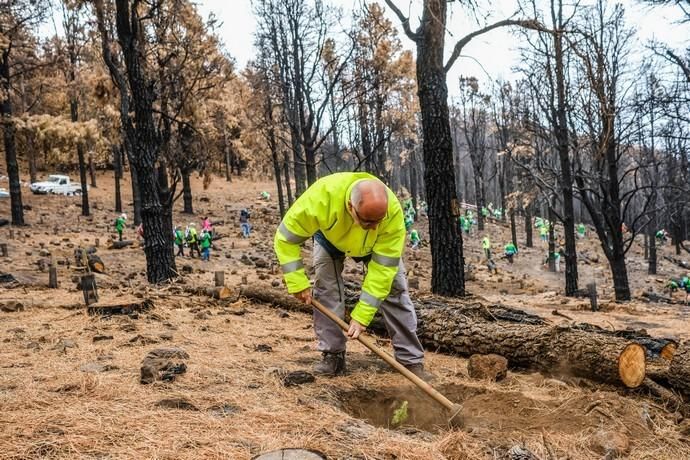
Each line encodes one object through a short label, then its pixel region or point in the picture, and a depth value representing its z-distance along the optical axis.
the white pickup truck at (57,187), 27.41
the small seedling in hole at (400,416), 3.66
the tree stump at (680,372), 3.50
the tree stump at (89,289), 6.40
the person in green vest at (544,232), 29.50
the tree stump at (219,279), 8.06
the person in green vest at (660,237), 35.70
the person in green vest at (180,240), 16.84
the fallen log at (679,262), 29.33
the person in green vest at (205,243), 15.56
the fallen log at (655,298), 14.40
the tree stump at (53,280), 8.38
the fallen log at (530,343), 3.78
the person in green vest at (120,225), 17.30
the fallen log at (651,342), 4.01
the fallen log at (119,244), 16.55
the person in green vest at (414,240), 21.68
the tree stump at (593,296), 8.51
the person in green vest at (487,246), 19.92
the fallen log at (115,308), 5.83
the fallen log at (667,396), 3.45
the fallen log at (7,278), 9.15
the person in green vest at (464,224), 28.97
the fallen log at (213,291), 7.37
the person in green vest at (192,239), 16.47
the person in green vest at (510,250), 21.97
